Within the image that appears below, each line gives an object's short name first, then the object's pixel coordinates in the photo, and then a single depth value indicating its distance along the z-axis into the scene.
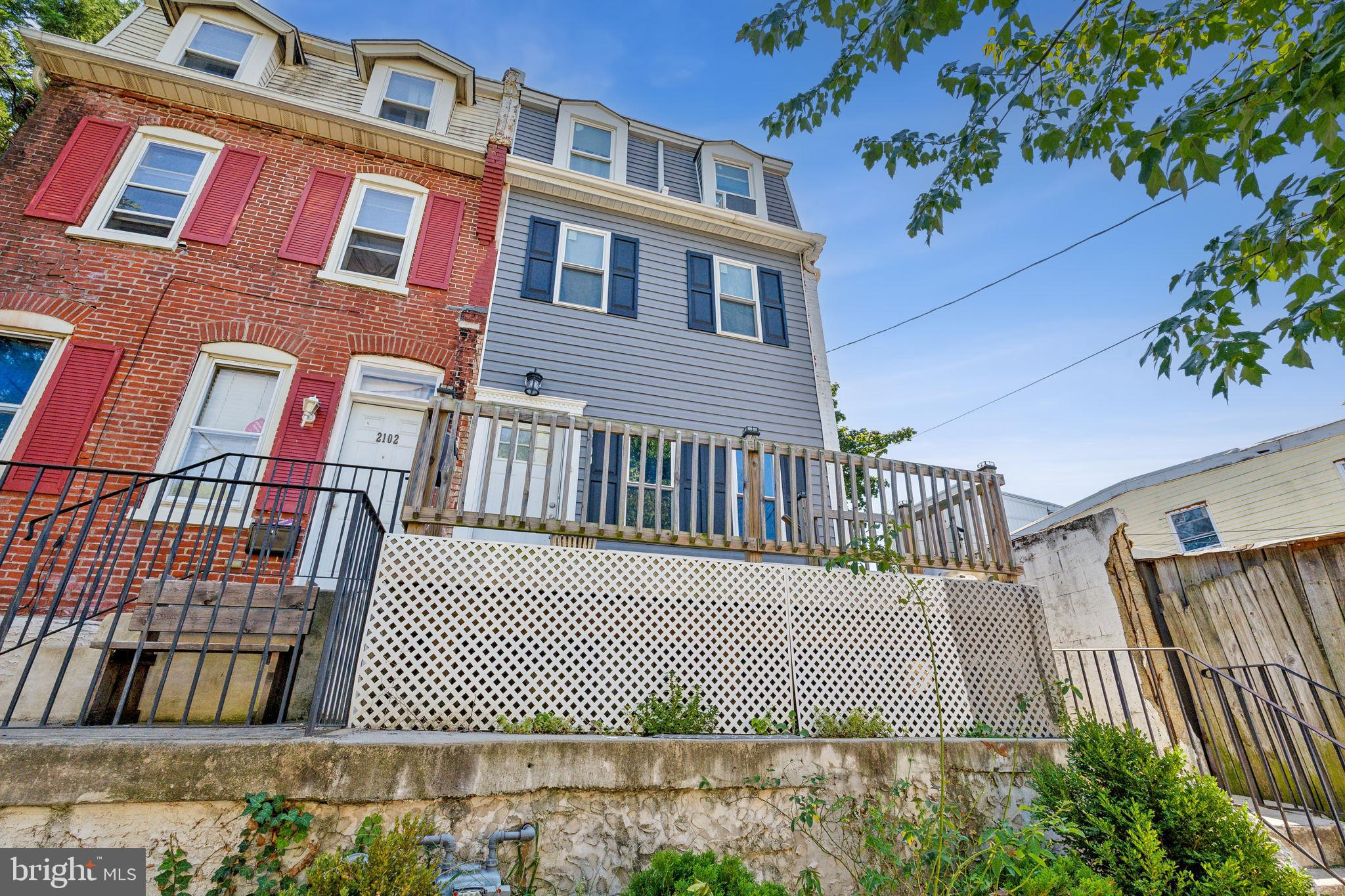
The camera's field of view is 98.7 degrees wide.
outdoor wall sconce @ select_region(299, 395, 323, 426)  6.47
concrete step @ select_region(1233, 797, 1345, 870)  3.71
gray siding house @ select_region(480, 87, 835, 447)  7.90
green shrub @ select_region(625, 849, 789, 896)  2.38
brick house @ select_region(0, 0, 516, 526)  6.15
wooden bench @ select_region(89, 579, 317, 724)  3.83
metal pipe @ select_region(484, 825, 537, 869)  2.61
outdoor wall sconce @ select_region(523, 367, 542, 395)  7.31
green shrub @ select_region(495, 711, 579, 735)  3.58
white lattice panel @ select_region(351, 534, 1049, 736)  3.65
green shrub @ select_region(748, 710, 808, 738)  4.01
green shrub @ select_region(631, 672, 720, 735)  3.82
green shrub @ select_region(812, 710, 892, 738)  4.04
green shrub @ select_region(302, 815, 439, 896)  2.09
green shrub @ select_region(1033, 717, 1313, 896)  2.87
